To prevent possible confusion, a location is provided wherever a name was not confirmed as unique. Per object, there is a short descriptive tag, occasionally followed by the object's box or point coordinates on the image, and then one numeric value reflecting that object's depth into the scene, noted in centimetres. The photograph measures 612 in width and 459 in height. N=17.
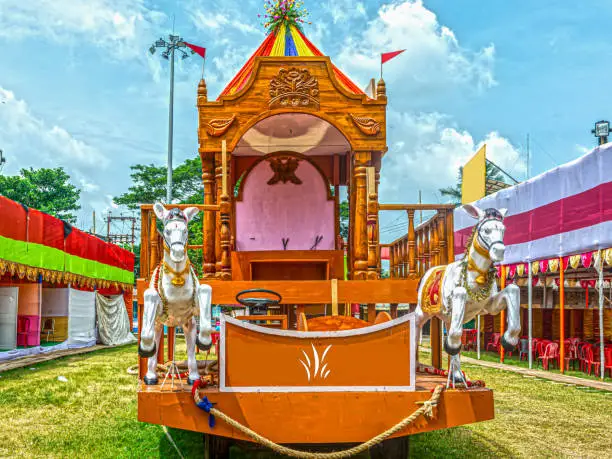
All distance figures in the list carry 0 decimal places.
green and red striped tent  1460
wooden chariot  454
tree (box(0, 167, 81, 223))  4091
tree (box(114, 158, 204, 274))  3274
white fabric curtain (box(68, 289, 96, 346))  2130
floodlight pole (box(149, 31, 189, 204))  2917
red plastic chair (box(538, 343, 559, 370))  1531
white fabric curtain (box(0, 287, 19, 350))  1753
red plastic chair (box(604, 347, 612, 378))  1341
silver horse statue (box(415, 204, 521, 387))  472
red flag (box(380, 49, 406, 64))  825
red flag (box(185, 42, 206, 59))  866
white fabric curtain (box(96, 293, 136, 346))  2433
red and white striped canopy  1205
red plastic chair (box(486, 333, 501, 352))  1934
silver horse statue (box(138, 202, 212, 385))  468
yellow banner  2150
